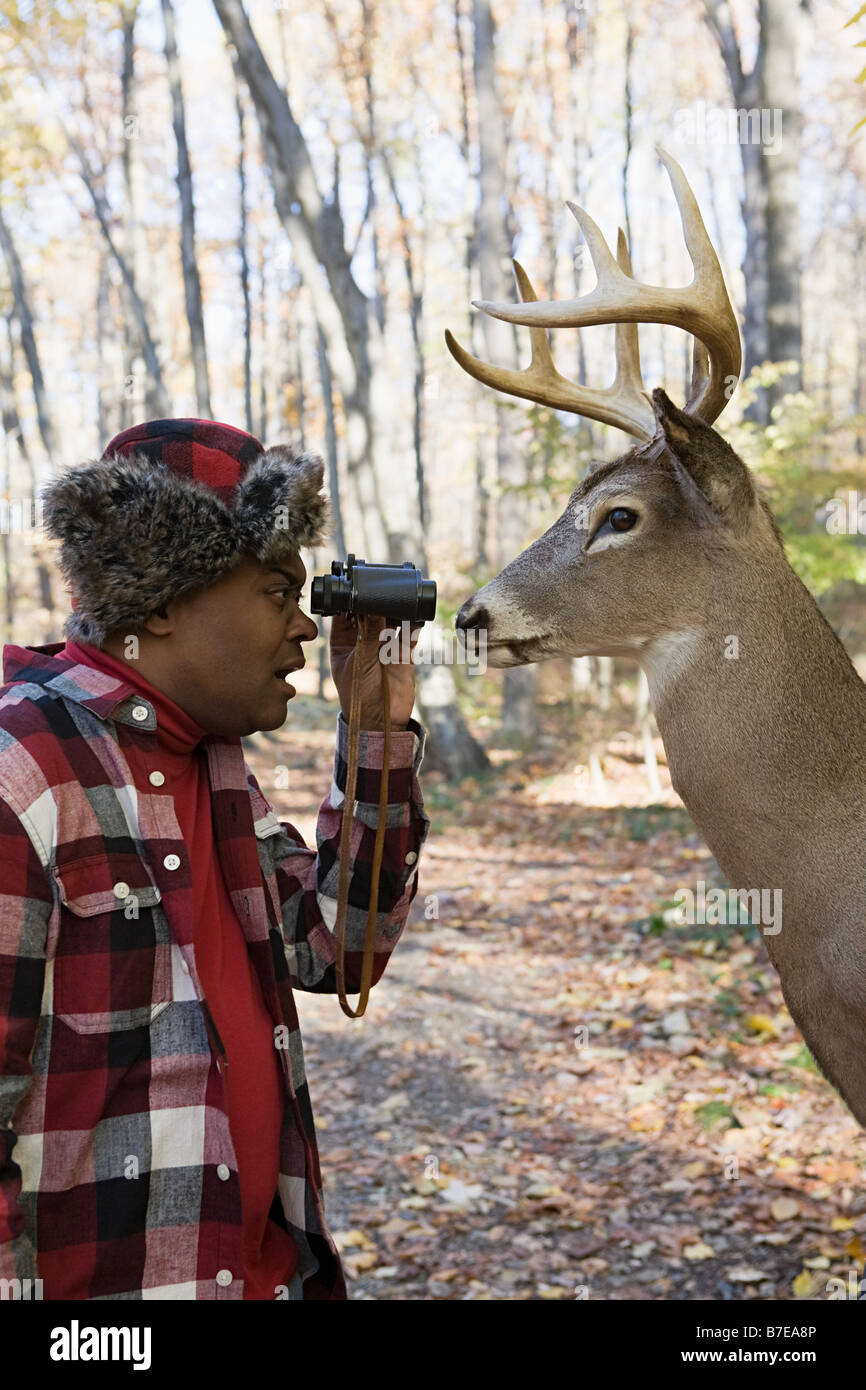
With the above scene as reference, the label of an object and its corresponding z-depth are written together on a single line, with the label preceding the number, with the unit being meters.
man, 1.92
